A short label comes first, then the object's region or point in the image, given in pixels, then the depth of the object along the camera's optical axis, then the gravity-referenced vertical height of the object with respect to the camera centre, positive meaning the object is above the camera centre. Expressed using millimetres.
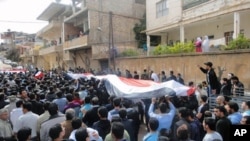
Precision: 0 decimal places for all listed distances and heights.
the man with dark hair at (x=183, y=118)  3089 -987
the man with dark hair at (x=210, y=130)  2664 -1048
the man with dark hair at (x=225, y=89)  5356 -825
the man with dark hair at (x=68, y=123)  2929 -987
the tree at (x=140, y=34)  17697 +2979
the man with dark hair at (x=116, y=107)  3498 -873
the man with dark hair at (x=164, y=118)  3367 -1050
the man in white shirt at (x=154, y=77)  9138 -733
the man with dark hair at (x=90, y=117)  3369 -1011
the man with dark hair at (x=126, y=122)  3158 -1056
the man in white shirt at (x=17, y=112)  3707 -1001
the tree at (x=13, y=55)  37806 +2221
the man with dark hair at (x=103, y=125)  2966 -1039
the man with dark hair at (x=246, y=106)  3319 -840
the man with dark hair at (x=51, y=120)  3059 -984
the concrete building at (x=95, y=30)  16287 +3514
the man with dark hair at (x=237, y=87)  5607 -810
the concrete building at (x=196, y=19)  10314 +2954
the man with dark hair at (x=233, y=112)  3100 -909
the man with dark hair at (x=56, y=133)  2435 -940
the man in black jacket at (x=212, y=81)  5241 -563
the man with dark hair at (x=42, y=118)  3341 -1012
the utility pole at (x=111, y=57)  13785 +502
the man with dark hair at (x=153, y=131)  2769 -1081
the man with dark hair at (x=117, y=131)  2483 -953
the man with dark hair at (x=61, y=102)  4243 -908
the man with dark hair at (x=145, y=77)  9572 -740
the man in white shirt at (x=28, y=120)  3288 -1021
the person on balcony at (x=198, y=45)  9869 +978
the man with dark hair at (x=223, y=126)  2835 -1032
